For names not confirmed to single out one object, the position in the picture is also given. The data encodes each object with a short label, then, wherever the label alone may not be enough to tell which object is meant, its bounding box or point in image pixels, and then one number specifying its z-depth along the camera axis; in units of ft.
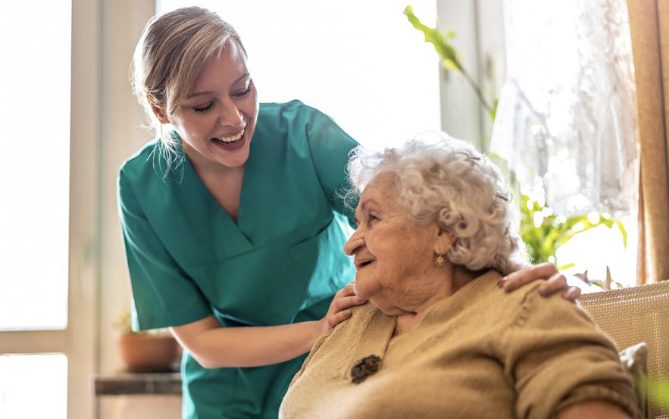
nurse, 6.63
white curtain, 7.37
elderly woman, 4.12
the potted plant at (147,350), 9.07
